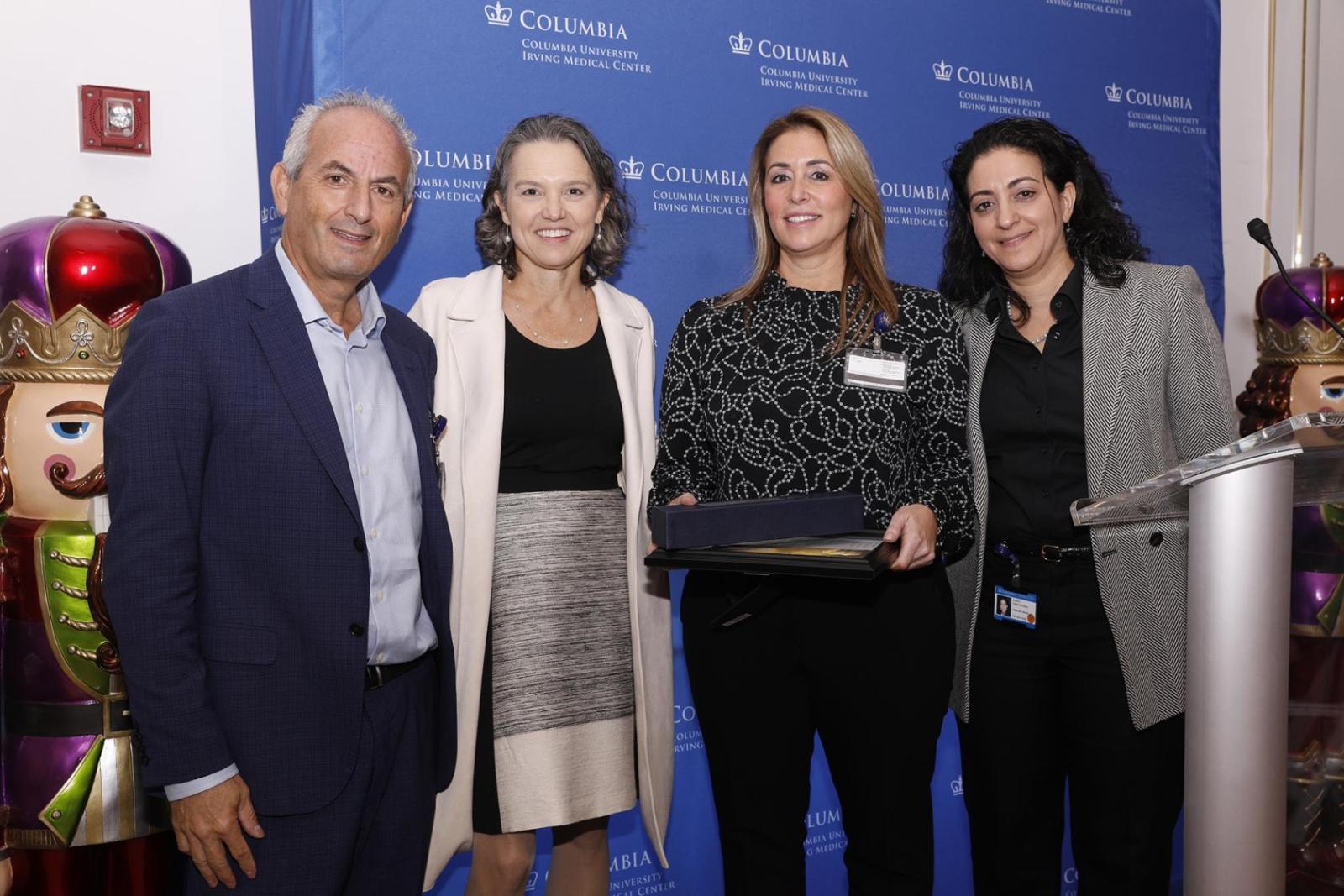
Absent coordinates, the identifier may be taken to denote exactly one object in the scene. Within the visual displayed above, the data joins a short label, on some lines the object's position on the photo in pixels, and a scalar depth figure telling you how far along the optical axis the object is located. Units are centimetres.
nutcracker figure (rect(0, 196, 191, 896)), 204
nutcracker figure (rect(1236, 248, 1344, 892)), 142
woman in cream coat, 225
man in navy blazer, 159
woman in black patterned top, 218
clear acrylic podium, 133
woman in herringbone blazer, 233
